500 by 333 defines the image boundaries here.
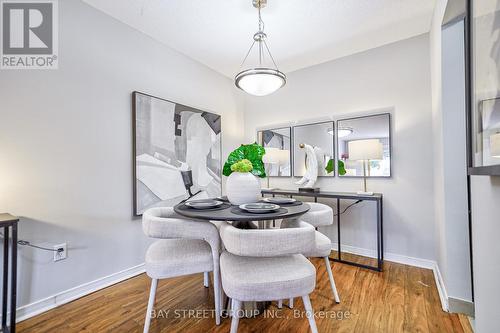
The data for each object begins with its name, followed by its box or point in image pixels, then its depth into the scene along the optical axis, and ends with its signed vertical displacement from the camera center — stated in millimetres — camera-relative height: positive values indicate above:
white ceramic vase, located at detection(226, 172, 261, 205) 1656 -145
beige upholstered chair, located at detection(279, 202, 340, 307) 1601 -405
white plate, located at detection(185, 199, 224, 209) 1526 -255
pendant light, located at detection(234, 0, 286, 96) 1795 +752
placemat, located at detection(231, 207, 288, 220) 1267 -272
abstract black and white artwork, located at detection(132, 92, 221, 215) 2301 +199
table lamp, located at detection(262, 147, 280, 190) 3072 +171
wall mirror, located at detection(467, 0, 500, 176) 725 +285
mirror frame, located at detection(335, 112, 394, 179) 2516 +365
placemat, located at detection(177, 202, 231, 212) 1493 -275
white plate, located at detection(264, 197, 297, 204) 1738 -259
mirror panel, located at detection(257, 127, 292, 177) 3127 +318
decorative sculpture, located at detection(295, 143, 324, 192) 2867 -1
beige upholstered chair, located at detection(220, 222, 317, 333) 1060 -535
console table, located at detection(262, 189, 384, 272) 2256 -363
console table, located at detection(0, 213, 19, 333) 1342 -653
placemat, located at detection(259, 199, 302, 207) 1699 -279
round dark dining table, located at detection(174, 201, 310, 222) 1239 -274
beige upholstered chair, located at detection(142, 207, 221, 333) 1337 -546
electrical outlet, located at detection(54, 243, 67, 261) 1726 -651
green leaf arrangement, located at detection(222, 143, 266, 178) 1793 +88
